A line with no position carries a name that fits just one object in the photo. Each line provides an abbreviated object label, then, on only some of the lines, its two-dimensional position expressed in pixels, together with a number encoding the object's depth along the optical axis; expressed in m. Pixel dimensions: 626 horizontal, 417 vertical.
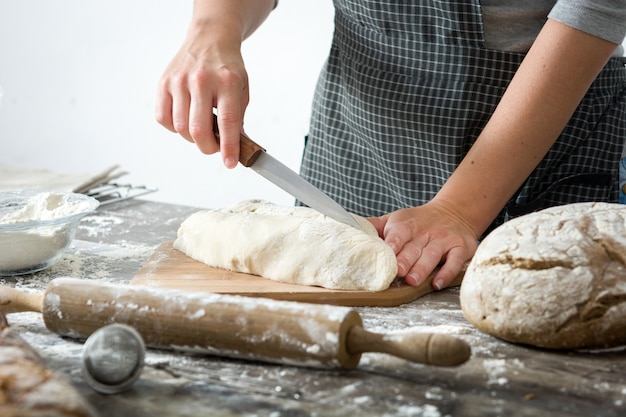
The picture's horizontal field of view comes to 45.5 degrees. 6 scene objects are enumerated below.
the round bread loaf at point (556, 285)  1.02
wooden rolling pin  0.93
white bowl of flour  1.38
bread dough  1.32
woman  1.43
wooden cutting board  1.29
